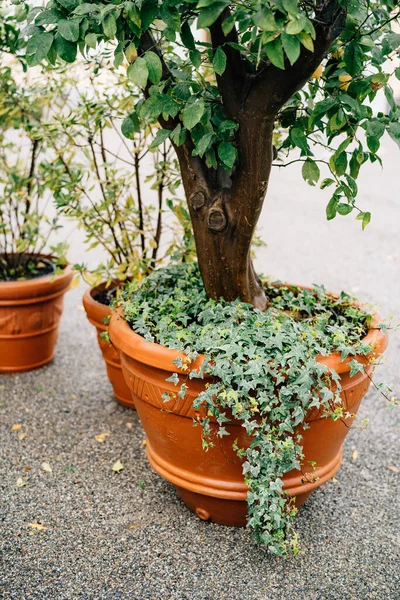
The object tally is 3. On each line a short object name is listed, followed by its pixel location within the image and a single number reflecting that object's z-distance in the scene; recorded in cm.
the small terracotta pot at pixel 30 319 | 311
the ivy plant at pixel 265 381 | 178
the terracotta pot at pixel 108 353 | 285
